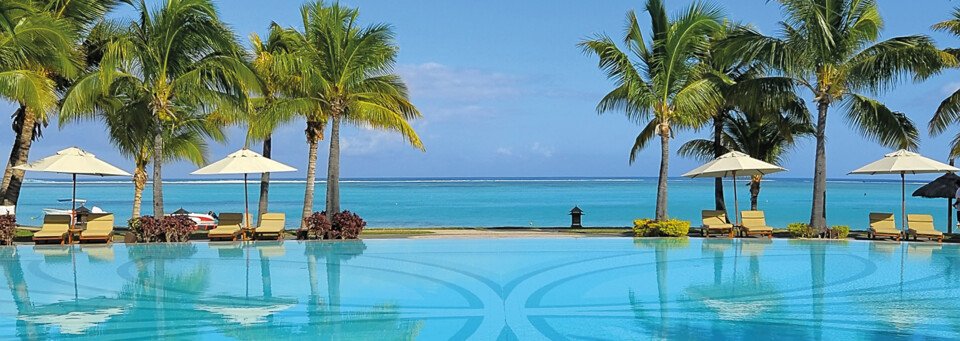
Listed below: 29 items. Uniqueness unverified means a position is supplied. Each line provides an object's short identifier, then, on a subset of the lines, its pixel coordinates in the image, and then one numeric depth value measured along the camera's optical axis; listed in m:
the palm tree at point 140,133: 18.52
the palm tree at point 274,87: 16.56
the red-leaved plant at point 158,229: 15.47
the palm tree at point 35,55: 15.18
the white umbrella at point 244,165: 16.53
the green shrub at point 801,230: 16.75
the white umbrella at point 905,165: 16.11
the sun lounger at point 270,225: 16.36
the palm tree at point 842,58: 15.90
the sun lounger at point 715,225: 17.31
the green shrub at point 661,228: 17.17
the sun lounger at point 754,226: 16.97
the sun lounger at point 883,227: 16.33
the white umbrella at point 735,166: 16.94
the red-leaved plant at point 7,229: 14.80
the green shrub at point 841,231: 16.52
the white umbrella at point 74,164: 15.55
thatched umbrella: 18.52
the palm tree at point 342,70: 16.81
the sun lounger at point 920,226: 16.14
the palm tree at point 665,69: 17.22
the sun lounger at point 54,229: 15.12
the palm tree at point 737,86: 17.45
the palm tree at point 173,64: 15.59
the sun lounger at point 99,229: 15.28
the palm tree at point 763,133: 20.02
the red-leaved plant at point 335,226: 16.44
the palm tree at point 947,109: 17.41
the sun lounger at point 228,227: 16.13
